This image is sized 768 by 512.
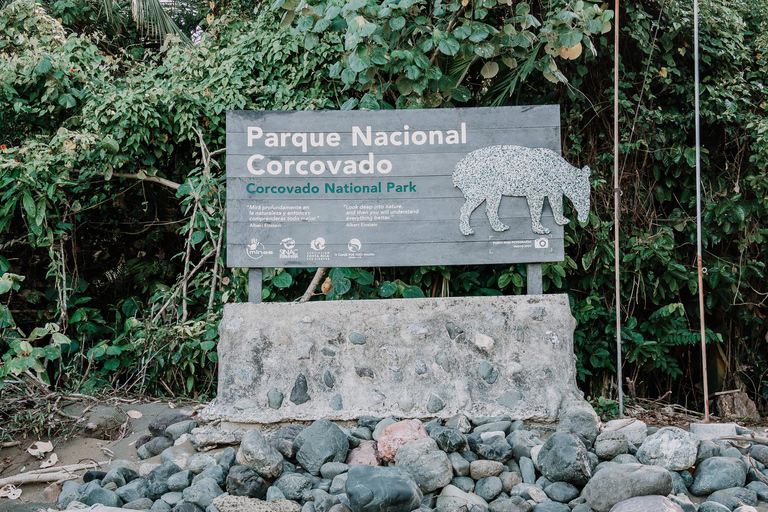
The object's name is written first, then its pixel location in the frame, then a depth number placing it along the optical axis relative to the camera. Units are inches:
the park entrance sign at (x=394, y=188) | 157.9
